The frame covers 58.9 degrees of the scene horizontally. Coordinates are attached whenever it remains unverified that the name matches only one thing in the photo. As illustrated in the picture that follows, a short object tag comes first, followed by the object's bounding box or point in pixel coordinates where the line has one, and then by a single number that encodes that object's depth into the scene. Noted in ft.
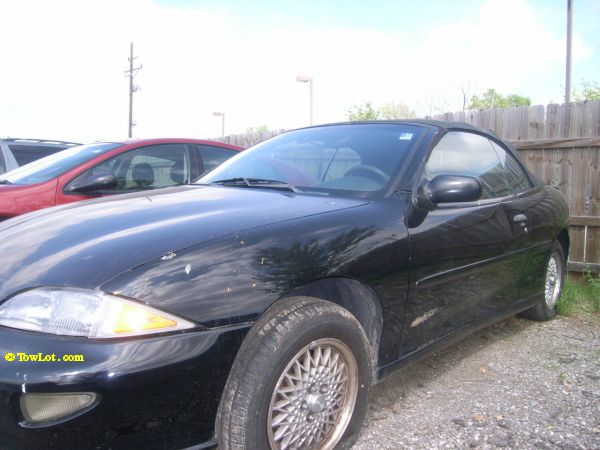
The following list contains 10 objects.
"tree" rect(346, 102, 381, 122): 83.76
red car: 13.53
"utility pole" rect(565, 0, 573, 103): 35.07
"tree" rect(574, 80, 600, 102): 63.41
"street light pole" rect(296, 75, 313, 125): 44.78
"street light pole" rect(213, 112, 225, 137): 72.95
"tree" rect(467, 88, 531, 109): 96.17
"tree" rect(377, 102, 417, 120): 86.17
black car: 5.15
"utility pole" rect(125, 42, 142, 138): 103.76
